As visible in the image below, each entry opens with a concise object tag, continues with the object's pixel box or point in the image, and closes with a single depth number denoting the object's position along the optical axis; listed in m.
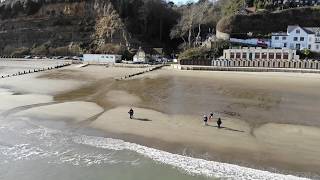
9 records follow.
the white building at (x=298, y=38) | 60.66
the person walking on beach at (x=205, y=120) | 25.55
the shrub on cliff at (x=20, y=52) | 86.00
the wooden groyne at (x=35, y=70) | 55.53
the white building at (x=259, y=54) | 57.43
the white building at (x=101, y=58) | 69.94
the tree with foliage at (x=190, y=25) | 77.88
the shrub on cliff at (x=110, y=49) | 75.16
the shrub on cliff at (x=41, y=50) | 84.67
